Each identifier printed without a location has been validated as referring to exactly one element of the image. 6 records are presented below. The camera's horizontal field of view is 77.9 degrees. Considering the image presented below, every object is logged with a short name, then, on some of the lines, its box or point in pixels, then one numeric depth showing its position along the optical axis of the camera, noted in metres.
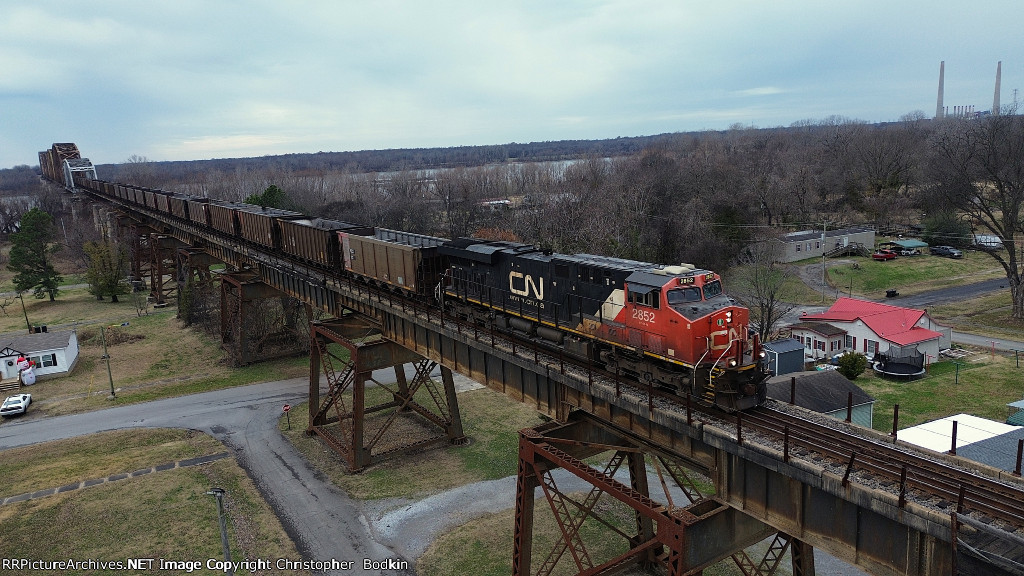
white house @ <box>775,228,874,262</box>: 75.00
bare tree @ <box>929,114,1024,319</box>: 52.06
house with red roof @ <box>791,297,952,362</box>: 41.00
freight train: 15.51
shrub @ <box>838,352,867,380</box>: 38.47
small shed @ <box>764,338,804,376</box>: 38.56
